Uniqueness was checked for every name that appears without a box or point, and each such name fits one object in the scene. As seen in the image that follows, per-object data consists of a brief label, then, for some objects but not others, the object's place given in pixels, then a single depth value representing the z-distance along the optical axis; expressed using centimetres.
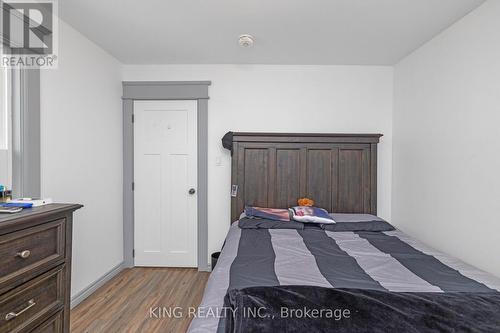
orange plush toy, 288
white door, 318
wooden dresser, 118
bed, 104
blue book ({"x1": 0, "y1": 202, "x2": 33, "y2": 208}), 140
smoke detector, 239
